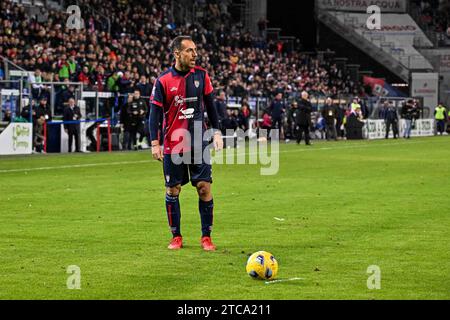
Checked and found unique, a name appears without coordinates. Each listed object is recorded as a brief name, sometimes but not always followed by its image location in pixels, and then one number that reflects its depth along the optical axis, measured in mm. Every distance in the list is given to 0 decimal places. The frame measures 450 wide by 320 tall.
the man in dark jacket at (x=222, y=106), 41844
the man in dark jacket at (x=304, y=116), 45062
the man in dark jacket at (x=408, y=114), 58969
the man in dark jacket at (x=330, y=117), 51938
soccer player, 12266
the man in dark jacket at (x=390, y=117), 57000
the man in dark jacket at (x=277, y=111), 49281
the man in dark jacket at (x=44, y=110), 35562
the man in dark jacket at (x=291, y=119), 50156
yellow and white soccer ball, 10156
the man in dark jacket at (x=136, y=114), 38688
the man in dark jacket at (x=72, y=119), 36531
